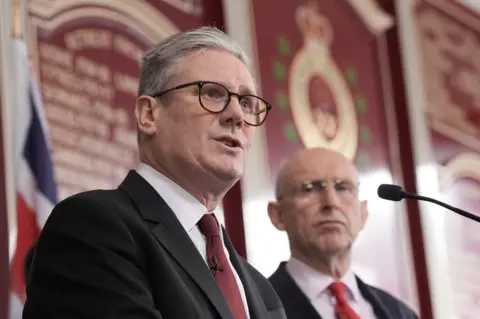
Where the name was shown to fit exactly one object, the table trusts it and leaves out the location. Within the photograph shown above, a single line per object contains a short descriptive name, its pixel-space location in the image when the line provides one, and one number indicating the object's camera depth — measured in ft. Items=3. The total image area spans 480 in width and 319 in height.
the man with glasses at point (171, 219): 10.57
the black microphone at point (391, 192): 14.53
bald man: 20.04
